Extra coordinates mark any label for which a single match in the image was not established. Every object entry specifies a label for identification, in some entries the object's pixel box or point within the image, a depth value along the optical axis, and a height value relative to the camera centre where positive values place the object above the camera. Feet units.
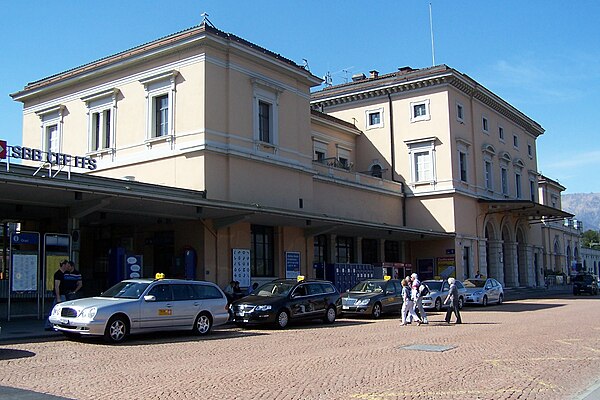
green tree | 506.56 +22.53
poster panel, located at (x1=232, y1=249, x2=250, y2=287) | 91.56 +0.65
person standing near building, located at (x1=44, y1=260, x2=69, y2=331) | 60.41 -0.87
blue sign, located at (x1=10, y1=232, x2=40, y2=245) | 64.08 +3.56
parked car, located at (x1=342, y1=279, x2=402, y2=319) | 82.81 -3.81
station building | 79.51 +17.14
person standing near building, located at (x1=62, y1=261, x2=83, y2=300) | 61.31 -0.81
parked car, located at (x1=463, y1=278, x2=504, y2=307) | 108.58 -4.18
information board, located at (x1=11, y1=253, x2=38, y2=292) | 63.41 +0.20
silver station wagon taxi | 51.16 -3.12
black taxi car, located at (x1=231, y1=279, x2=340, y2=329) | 66.95 -3.55
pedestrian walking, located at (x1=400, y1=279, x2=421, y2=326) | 72.95 -4.55
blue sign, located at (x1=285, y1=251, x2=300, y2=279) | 102.36 +0.90
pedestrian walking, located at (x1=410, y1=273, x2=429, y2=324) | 72.74 -3.23
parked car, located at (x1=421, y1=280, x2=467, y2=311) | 97.30 -4.12
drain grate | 49.03 -6.08
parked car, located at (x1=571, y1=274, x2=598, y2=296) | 153.89 -4.50
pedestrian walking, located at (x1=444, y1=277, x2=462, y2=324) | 73.77 -3.82
